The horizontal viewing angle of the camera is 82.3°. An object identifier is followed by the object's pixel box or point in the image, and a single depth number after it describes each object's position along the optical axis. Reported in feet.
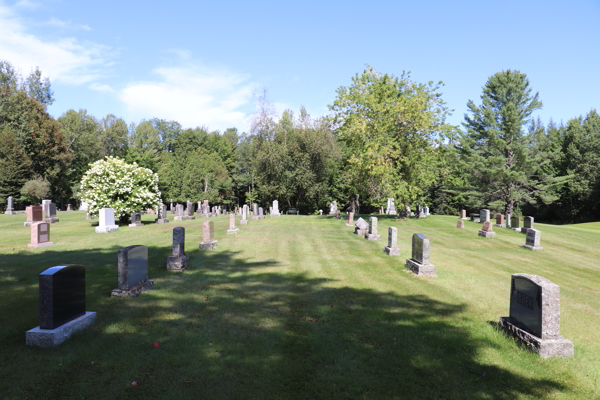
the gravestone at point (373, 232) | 67.46
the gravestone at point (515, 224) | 90.73
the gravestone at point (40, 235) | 50.49
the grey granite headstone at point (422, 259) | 39.81
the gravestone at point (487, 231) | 78.64
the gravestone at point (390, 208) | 146.02
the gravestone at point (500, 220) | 97.66
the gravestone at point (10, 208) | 108.78
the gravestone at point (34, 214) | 71.88
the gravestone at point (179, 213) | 106.22
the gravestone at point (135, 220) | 83.35
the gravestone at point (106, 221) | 70.08
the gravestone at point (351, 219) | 93.36
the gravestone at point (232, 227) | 70.47
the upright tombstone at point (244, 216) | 90.72
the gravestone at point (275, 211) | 124.36
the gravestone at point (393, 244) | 52.16
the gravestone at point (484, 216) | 101.83
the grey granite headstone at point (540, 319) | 20.03
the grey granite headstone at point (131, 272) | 28.66
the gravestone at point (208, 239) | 53.16
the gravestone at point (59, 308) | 19.66
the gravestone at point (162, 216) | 96.09
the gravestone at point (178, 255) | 39.11
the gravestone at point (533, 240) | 63.46
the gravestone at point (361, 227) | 73.17
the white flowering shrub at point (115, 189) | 79.05
